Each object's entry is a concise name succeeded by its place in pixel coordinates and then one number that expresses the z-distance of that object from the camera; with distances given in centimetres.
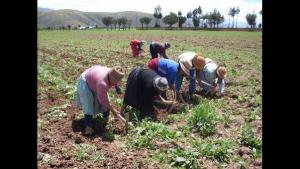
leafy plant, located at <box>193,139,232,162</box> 500
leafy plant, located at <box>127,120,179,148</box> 553
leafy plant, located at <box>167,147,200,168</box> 472
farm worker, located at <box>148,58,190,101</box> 732
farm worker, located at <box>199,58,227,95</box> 839
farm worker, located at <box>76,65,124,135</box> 571
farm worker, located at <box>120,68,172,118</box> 662
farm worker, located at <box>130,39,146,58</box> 1507
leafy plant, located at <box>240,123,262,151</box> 542
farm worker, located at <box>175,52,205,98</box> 777
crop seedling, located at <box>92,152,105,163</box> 493
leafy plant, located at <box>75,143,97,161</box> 498
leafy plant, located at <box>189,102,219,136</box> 605
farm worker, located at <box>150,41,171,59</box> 1091
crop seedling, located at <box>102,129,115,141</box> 580
